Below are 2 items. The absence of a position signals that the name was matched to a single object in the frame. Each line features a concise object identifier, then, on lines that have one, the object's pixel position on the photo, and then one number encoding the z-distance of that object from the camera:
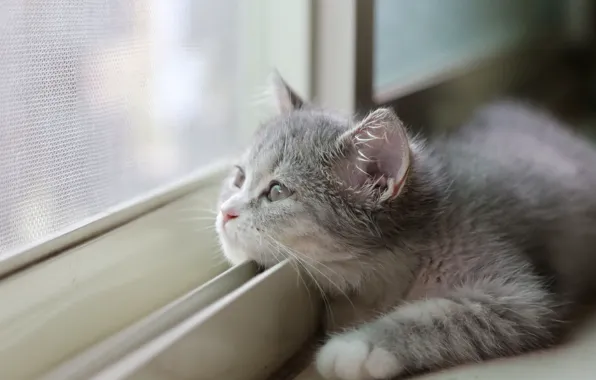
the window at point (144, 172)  0.40
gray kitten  0.44
